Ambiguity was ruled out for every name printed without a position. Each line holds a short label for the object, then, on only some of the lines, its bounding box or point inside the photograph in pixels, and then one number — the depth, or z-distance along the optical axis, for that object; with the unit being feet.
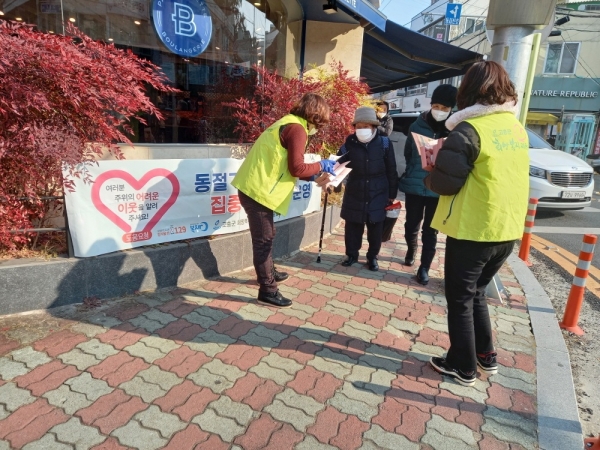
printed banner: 10.39
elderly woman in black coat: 13.78
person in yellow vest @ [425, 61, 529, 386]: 7.34
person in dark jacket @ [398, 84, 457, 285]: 12.64
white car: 25.75
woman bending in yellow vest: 10.34
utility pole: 11.72
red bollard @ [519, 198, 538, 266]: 17.72
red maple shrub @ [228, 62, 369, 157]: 17.56
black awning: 28.00
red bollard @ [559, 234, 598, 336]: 11.38
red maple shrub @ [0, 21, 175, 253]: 8.36
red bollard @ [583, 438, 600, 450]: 6.78
